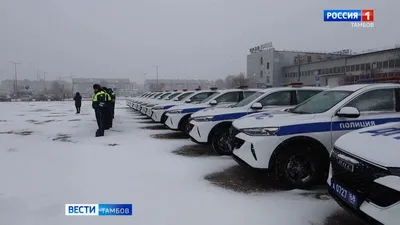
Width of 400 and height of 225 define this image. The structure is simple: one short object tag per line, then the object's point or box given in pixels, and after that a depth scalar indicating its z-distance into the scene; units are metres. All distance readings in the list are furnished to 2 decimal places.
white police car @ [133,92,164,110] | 18.80
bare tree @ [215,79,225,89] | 101.29
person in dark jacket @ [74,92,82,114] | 20.41
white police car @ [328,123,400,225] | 2.26
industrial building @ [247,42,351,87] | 76.19
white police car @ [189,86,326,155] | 6.50
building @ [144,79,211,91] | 124.44
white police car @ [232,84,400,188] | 4.30
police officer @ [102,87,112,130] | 10.68
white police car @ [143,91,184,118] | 13.19
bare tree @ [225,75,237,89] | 89.56
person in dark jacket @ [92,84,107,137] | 9.31
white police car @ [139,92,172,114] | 15.23
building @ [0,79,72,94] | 137.75
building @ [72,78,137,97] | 110.62
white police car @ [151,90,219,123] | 10.92
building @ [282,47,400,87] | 47.38
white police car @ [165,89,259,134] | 8.38
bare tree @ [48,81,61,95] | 82.38
